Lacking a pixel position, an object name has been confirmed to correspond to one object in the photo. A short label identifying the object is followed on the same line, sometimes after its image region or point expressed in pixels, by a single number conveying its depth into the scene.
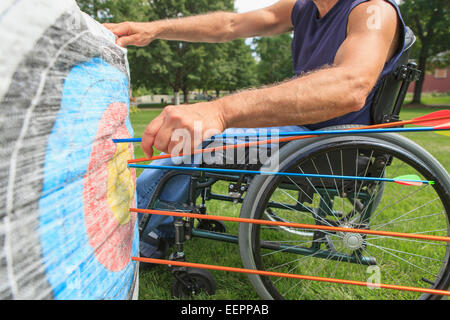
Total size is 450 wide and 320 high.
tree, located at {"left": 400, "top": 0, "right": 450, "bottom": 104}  20.92
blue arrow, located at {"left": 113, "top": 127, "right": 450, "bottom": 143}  0.83
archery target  0.58
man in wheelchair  0.87
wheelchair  1.23
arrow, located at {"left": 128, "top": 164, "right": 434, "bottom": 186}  1.00
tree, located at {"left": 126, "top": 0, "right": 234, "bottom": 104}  21.66
